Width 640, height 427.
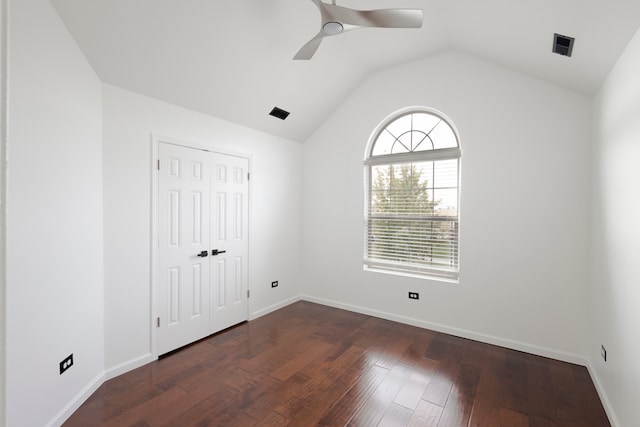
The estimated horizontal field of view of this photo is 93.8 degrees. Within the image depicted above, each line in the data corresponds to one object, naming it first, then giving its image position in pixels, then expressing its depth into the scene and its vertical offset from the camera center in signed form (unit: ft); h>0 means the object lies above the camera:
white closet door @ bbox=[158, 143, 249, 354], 9.90 -1.23
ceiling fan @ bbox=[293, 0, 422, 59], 6.82 +4.53
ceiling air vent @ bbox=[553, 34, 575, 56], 7.19 +4.19
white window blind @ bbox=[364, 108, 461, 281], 11.95 +0.67
